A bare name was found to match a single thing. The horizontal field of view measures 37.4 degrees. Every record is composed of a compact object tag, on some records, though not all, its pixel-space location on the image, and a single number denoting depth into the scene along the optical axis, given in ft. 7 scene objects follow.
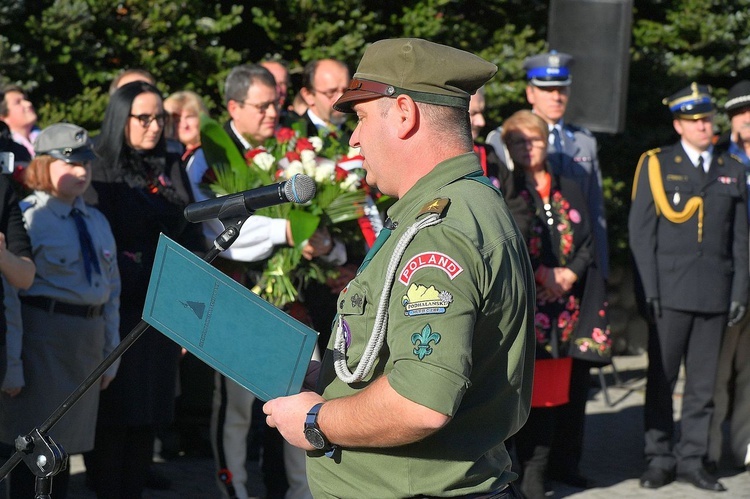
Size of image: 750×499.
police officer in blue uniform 22.02
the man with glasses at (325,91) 20.74
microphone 8.63
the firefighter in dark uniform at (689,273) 22.47
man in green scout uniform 7.60
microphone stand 8.73
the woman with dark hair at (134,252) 17.26
